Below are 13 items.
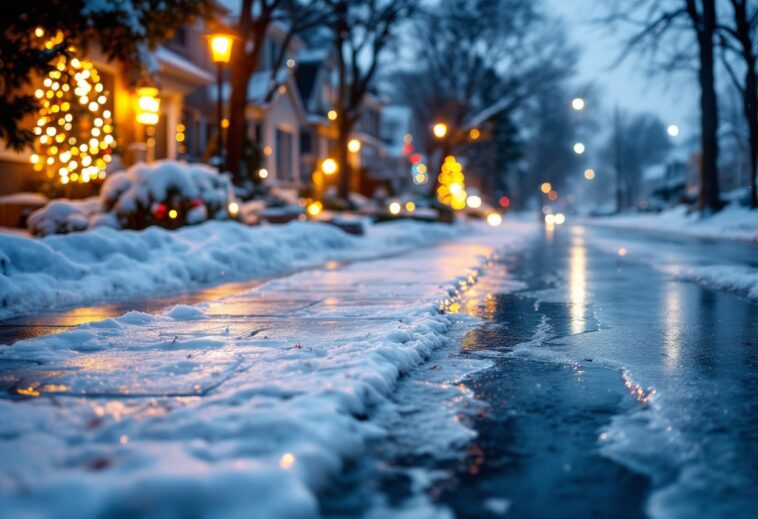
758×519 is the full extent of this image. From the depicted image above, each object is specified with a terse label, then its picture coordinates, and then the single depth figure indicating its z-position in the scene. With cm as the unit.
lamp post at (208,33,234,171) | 1748
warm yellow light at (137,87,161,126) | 1992
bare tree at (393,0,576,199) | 4112
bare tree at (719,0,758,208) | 3288
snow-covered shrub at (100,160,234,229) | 1605
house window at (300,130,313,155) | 4734
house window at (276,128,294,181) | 3897
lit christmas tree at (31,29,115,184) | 1838
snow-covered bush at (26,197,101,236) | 1568
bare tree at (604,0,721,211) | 3247
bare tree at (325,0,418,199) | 3152
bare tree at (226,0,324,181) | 2230
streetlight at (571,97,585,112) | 3650
